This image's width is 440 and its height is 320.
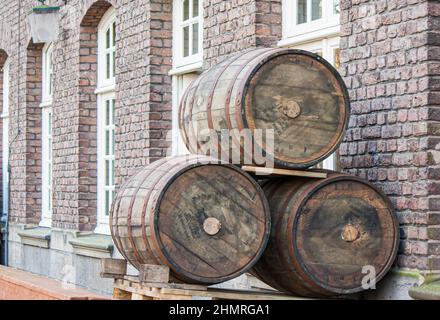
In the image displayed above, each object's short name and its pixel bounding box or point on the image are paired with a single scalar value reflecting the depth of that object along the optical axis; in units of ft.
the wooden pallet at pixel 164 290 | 19.66
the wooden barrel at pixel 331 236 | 20.10
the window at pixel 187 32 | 30.48
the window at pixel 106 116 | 36.73
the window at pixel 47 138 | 43.70
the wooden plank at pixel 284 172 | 20.12
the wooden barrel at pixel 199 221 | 19.67
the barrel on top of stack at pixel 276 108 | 19.93
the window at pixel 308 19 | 23.73
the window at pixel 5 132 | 48.93
